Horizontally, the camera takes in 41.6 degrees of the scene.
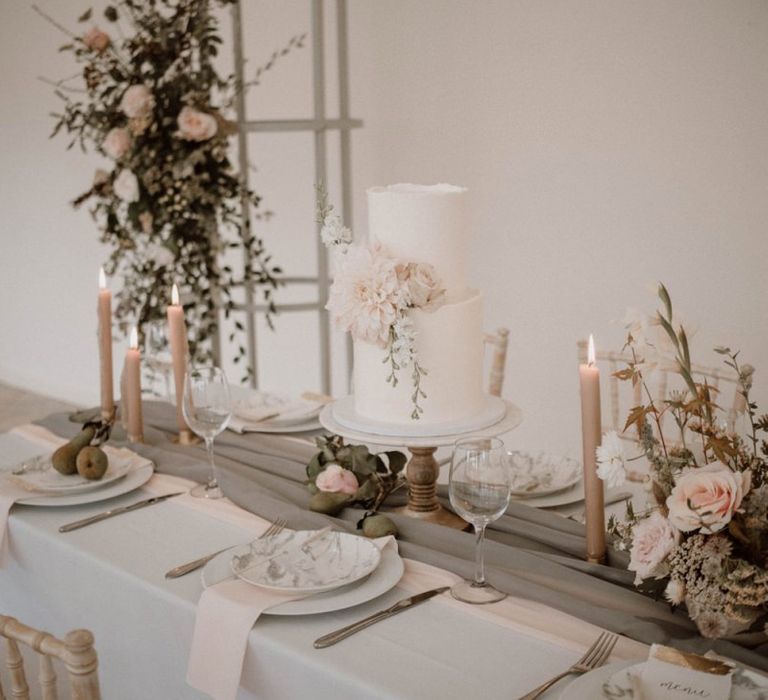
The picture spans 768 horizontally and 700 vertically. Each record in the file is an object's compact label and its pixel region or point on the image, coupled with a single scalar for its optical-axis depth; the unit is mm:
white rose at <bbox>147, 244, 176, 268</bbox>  3391
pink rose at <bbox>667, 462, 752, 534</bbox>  1185
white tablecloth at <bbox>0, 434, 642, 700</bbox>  1221
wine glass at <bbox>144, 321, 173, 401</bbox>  2445
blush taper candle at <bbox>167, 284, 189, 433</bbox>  2113
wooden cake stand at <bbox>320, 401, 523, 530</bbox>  1646
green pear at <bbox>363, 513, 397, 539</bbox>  1587
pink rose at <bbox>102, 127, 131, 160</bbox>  3194
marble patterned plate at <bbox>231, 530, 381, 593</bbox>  1404
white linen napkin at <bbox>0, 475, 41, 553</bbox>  1749
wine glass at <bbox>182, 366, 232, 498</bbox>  1817
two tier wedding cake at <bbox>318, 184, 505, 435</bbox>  1579
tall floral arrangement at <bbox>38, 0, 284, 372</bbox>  3225
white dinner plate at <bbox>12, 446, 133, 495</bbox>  1815
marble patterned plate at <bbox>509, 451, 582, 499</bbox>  1803
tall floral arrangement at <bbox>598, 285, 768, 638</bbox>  1190
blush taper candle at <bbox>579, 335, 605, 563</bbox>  1493
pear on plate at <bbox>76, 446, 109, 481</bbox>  1850
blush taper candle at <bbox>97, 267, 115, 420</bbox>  2203
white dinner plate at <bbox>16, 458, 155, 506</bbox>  1783
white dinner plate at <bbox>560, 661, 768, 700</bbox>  1110
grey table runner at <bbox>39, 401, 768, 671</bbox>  1298
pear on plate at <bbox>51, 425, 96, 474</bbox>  1881
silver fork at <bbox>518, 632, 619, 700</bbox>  1161
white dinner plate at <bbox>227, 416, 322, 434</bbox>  2188
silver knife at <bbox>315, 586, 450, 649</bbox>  1281
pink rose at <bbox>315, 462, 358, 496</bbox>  1710
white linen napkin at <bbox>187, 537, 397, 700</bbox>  1322
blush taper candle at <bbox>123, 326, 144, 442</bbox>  2082
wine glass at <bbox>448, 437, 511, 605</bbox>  1354
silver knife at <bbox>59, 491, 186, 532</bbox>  1702
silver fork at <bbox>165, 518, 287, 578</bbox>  1504
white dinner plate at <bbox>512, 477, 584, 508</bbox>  1771
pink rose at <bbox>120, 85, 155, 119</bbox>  3143
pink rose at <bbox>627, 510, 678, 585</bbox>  1245
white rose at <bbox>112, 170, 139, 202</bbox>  3242
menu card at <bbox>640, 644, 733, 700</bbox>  1116
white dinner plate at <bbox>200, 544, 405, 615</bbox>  1349
